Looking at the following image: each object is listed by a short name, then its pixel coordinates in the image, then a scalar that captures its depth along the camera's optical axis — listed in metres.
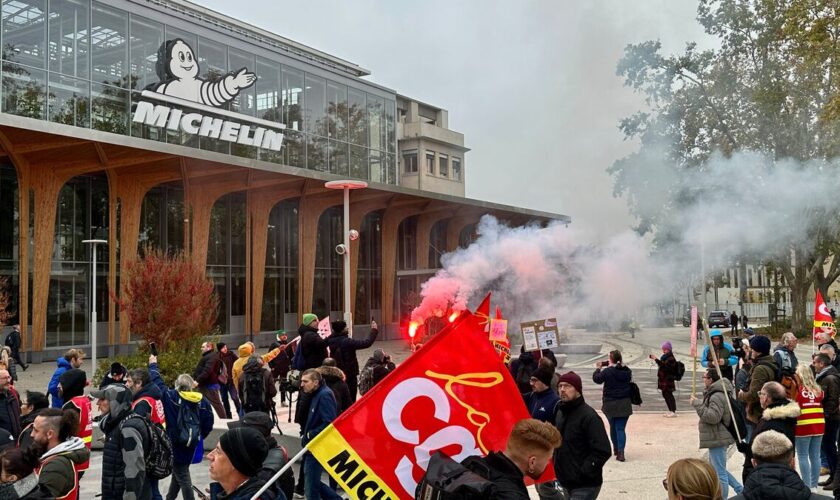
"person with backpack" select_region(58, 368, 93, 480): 7.48
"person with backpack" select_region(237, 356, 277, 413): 9.84
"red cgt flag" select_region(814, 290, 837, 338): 13.30
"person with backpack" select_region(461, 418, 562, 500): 3.49
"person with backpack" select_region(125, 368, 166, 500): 6.88
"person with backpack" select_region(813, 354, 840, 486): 8.74
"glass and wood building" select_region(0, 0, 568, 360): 27.59
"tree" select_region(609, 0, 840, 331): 29.52
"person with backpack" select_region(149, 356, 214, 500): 7.62
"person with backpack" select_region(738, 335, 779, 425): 7.26
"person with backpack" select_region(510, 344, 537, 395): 11.38
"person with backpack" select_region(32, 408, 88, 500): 4.88
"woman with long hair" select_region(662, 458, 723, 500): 3.42
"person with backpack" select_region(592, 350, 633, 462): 10.55
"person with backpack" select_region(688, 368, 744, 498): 7.73
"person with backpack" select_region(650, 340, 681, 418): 14.12
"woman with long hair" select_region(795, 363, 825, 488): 8.08
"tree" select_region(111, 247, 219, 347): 21.81
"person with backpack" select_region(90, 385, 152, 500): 6.07
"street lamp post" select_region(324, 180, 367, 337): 19.27
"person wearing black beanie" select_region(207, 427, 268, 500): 3.74
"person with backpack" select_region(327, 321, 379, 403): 10.91
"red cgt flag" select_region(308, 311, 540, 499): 4.16
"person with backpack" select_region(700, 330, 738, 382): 12.47
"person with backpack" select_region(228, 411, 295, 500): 4.21
